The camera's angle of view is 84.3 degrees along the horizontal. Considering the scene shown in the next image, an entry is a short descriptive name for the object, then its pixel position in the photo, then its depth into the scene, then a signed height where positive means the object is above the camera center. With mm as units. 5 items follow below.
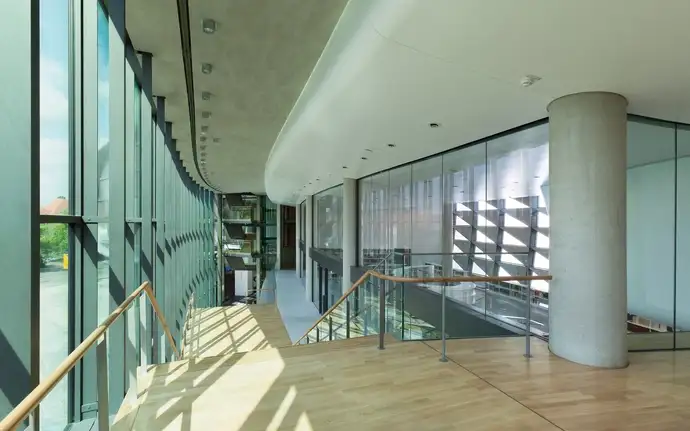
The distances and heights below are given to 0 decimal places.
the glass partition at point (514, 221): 4793 -133
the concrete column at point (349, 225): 11781 -356
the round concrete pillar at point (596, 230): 3668 -151
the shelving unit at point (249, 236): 30172 -1917
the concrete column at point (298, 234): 24430 -1403
